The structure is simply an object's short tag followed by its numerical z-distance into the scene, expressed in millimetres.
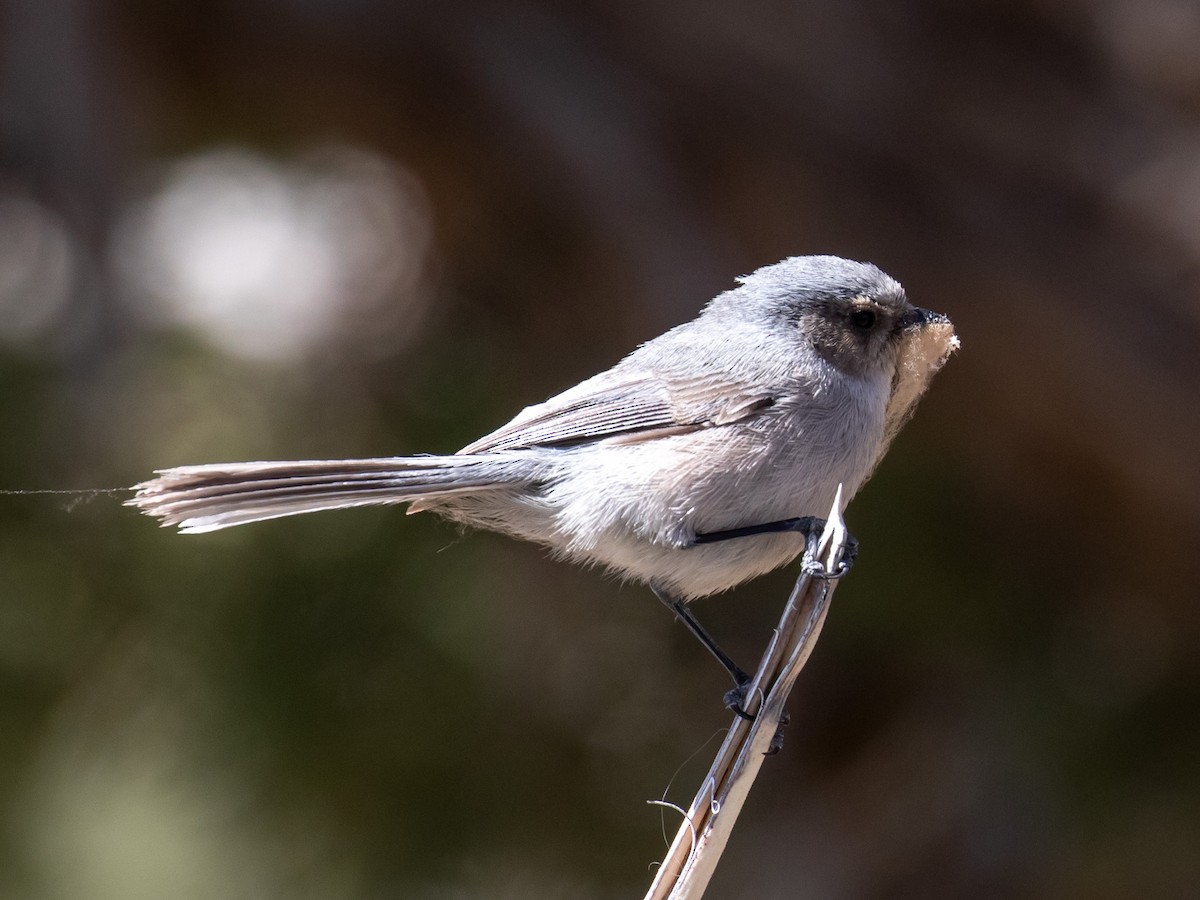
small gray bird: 2610
